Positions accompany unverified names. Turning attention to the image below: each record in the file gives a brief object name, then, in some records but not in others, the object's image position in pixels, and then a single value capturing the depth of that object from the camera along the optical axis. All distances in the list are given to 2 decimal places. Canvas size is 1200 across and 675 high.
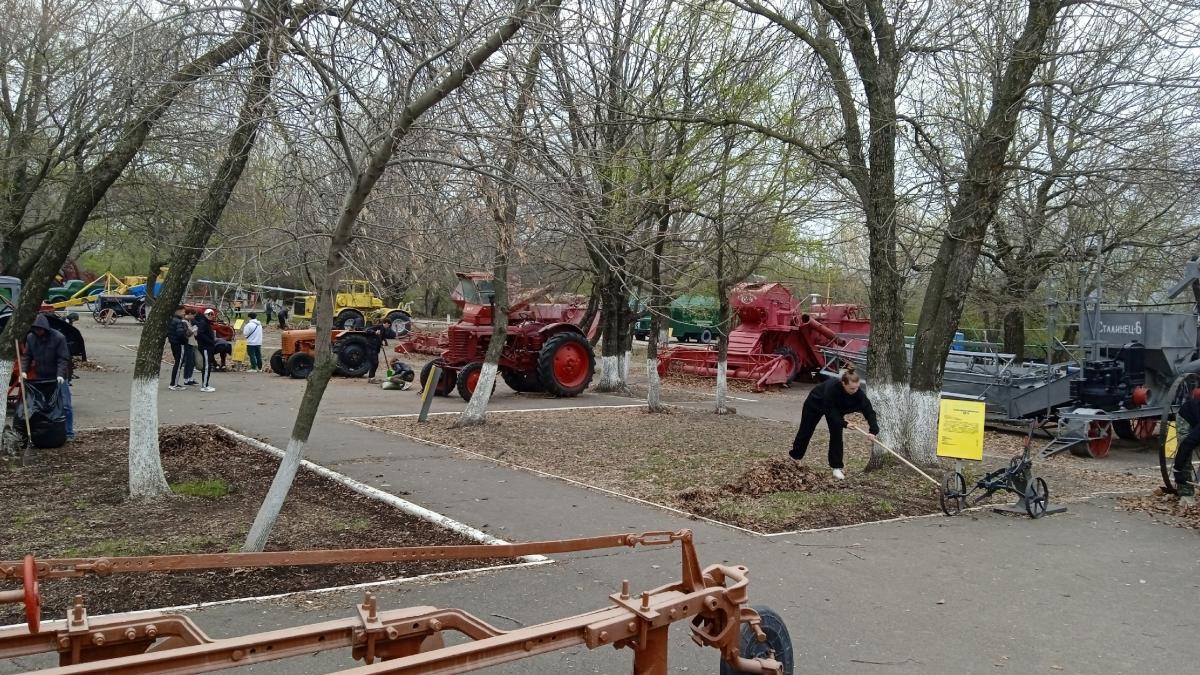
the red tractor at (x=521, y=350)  17.48
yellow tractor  34.38
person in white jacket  21.97
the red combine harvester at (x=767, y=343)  23.06
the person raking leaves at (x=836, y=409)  9.41
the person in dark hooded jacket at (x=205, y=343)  17.62
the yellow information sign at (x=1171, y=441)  10.15
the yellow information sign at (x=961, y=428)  9.44
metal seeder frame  2.75
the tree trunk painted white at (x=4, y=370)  8.95
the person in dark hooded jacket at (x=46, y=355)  9.84
